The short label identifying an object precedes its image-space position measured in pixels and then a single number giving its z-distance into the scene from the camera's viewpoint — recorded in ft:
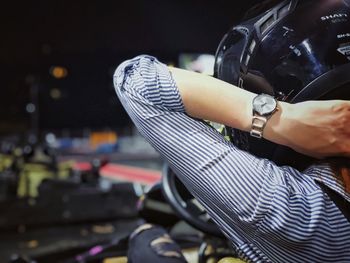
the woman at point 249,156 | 2.67
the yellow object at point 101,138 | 51.80
